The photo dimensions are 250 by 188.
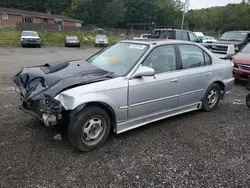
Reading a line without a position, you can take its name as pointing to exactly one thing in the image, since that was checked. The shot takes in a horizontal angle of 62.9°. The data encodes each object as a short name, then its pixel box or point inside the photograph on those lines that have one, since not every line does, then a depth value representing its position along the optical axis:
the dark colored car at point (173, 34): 11.59
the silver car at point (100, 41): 25.45
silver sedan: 2.71
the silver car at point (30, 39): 20.02
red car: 6.60
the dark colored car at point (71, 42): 23.13
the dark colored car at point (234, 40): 10.40
